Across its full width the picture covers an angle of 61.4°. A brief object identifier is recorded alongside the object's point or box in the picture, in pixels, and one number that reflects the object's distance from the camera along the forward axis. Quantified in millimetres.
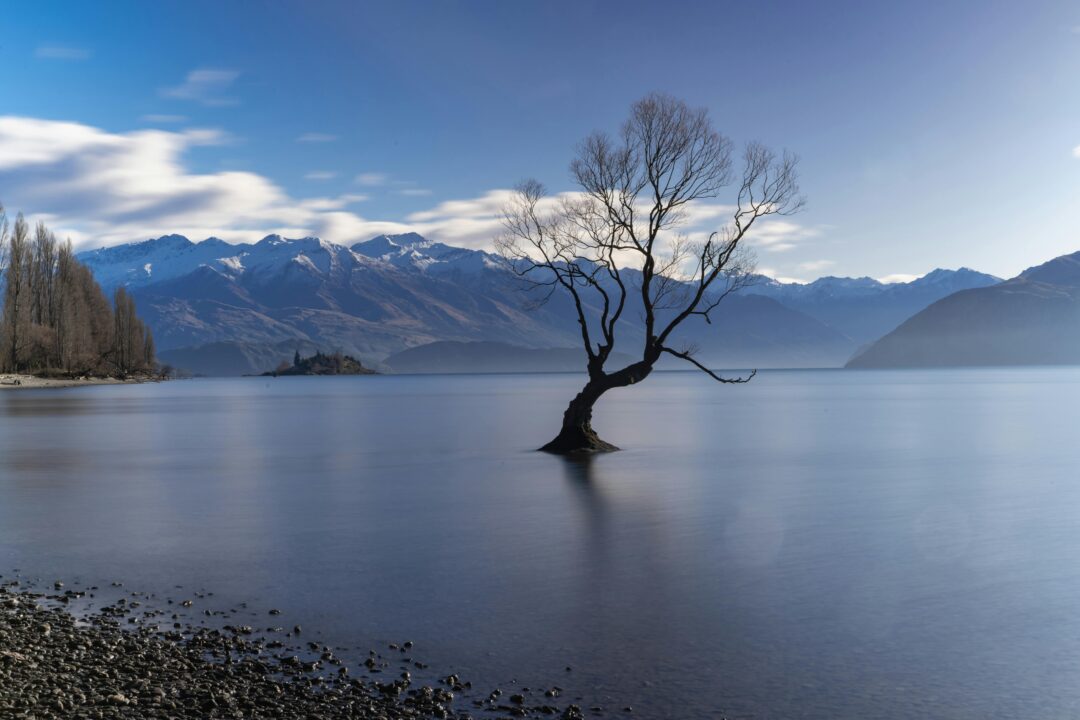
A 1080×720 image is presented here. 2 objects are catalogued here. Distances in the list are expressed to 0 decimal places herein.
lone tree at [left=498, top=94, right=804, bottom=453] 38688
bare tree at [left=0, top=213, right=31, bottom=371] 139000
